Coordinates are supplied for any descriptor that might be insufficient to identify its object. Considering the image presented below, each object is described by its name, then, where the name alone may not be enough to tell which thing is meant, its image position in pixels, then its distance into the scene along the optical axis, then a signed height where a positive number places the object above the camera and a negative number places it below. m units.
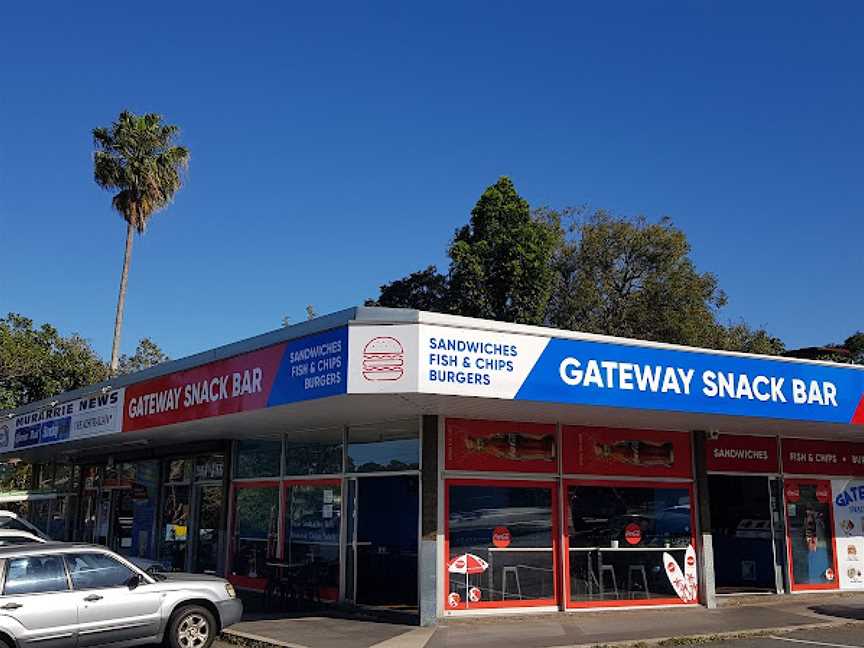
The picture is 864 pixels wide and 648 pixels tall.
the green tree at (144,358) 53.31 +9.77
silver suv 9.98 -0.94
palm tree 36.44 +14.35
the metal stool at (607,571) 14.90 -0.81
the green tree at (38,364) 40.97 +7.32
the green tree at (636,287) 44.53 +11.77
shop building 12.50 +1.05
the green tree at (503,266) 41.03 +11.74
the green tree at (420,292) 45.09 +11.84
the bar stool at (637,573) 15.23 -0.86
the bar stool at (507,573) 13.96 -0.80
